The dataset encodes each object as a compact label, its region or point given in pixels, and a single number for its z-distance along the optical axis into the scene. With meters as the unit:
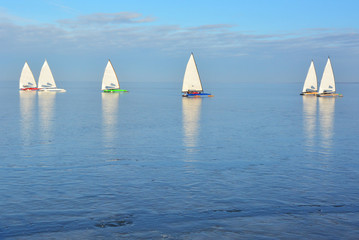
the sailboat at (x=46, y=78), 151.01
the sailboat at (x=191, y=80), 116.44
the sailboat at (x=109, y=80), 143.56
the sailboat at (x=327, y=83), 124.56
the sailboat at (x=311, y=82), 130.00
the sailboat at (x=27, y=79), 157.96
